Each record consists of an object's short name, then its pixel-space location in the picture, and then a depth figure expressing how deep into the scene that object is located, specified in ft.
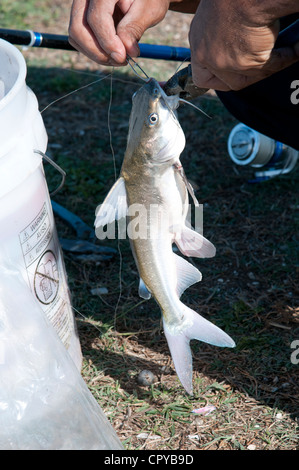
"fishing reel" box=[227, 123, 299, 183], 9.46
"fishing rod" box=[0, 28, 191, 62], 7.61
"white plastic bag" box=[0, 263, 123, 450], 4.87
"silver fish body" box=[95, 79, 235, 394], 5.10
